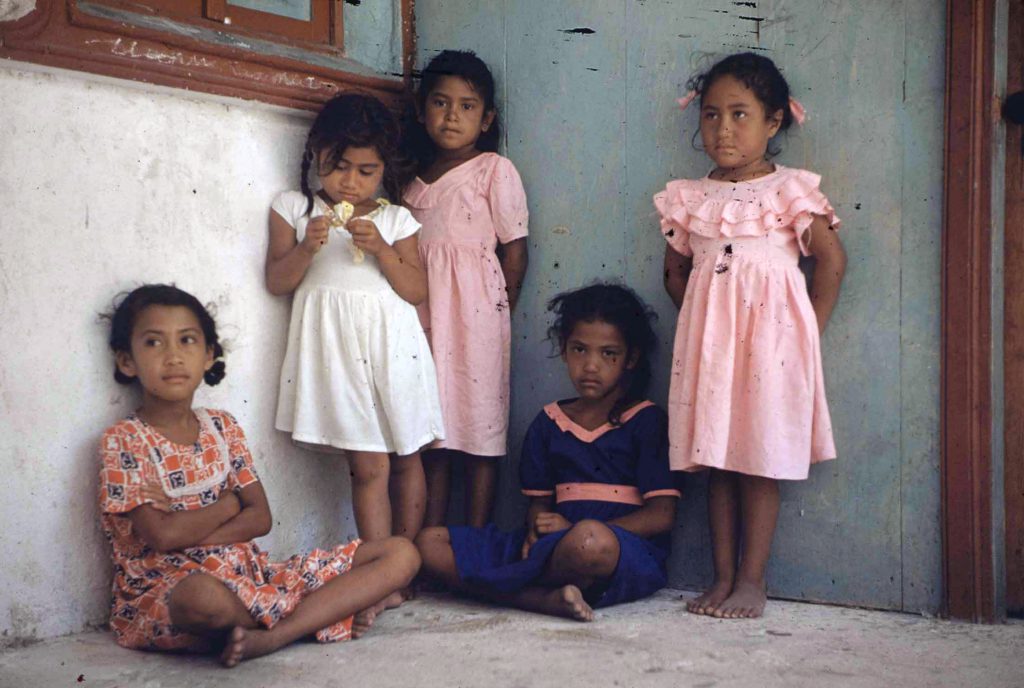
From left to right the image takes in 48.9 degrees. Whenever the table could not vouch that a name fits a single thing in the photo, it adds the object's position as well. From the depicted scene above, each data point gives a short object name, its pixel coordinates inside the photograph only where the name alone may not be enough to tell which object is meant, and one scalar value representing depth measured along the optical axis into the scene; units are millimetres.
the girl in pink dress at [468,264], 3559
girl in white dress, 3291
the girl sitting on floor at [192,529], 2688
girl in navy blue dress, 3078
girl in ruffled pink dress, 3096
